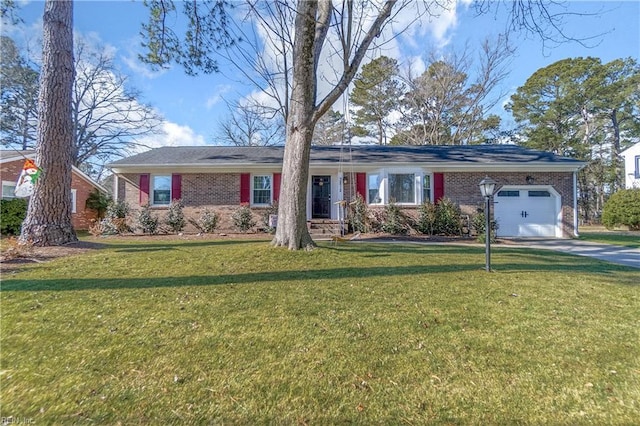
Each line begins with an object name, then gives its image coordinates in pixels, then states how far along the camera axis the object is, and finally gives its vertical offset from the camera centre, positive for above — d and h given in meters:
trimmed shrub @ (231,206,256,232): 12.35 -0.12
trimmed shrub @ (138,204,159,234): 12.02 -0.24
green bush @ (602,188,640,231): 15.33 +0.35
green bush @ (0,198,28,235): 12.16 +0.03
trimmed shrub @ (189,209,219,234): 12.28 -0.25
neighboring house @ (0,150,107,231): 13.34 +1.79
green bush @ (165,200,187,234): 12.34 -0.07
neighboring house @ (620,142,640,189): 22.16 +4.05
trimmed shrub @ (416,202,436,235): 11.98 -0.09
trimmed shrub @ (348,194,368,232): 12.31 +0.04
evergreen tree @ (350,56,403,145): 21.61 +10.11
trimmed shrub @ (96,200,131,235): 11.77 -0.19
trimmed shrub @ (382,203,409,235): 12.08 -0.22
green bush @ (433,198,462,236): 11.96 -0.22
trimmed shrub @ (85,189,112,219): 17.41 +0.83
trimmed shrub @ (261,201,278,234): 12.63 +0.14
